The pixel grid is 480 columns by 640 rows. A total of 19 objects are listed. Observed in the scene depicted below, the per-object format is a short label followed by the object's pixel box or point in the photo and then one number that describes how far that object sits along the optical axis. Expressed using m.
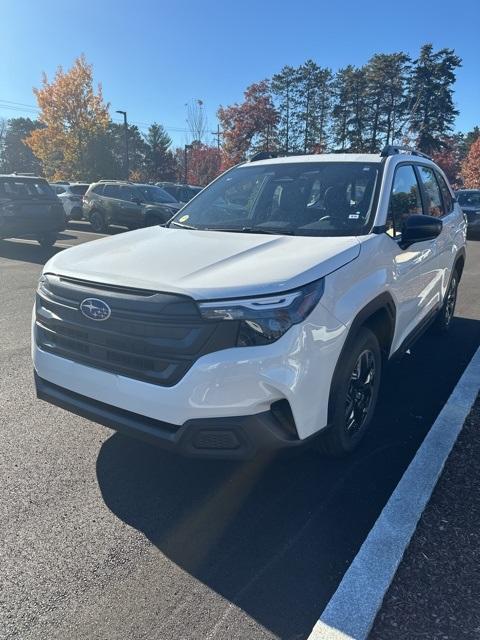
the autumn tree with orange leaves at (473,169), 49.84
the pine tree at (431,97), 45.53
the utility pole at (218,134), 46.31
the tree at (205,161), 53.46
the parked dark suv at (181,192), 20.75
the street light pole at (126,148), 34.88
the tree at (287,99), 48.41
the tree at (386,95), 45.19
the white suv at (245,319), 2.37
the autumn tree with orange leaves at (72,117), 34.22
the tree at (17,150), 78.81
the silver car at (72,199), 19.97
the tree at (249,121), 44.12
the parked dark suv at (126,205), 15.90
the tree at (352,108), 46.75
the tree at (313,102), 48.31
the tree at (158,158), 63.53
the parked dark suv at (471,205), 16.97
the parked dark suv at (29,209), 11.40
